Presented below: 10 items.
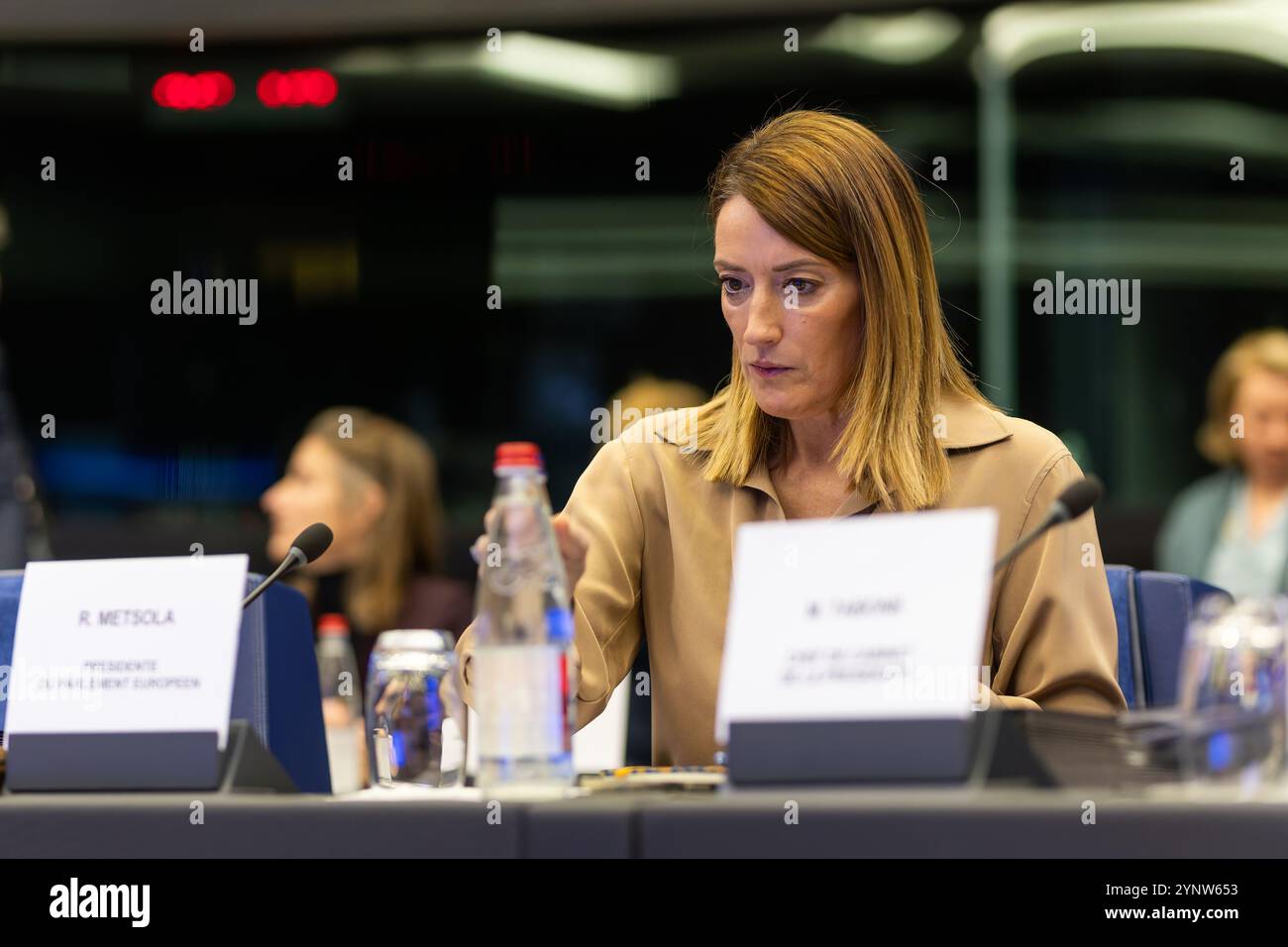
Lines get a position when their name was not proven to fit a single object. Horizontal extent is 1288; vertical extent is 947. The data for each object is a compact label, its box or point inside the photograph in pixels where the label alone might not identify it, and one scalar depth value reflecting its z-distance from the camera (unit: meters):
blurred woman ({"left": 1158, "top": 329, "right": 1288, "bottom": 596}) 6.30
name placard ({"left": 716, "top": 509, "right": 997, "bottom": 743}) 2.84
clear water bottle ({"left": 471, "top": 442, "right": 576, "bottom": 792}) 2.97
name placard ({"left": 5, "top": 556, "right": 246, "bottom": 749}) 2.96
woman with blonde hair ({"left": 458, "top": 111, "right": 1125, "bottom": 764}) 3.48
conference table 2.77
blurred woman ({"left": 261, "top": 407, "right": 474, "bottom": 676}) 5.33
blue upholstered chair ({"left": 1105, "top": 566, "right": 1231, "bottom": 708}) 3.51
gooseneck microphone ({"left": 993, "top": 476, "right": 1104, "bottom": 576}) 3.05
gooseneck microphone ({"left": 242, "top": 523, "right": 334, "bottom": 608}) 3.19
